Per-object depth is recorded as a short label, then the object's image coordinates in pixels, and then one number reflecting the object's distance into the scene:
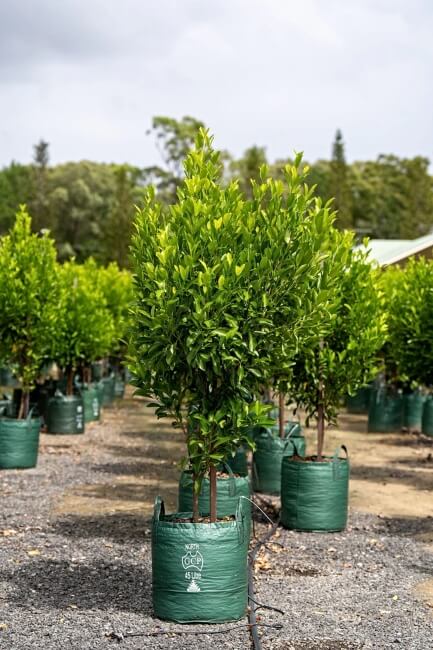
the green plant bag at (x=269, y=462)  12.31
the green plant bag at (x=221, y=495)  9.23
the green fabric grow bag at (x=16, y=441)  12.95
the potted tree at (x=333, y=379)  9.99
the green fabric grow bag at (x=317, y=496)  9.97
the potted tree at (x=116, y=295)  24.94
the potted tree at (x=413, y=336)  16.48
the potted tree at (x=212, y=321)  6.71
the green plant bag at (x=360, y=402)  23.31
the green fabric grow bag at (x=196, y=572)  6.69
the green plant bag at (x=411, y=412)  20.09
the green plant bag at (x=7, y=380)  28.31
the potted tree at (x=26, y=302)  13.60
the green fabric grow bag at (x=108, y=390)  23.02
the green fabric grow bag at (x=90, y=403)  19.38
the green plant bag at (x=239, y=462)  11.31
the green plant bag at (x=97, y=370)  24.83
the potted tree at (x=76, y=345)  17.23
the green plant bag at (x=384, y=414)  19.53
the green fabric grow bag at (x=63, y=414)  17.16
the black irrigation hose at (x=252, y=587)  6.32
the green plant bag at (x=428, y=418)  18.75
